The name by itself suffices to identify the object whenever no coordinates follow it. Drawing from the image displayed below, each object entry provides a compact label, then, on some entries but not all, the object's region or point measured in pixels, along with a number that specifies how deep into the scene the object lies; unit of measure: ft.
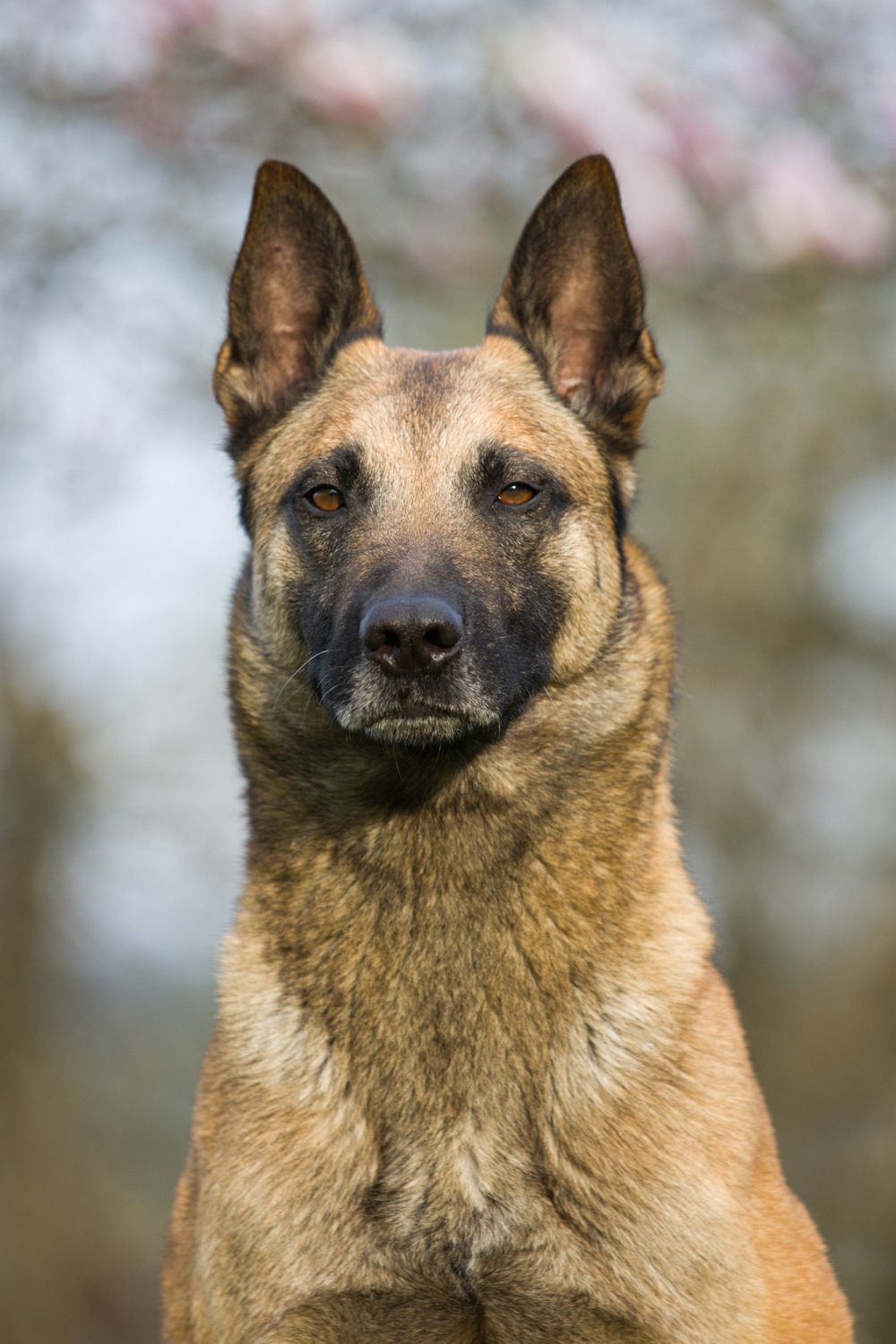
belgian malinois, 11.39
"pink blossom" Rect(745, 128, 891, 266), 27.58
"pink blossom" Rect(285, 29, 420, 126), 25.71
